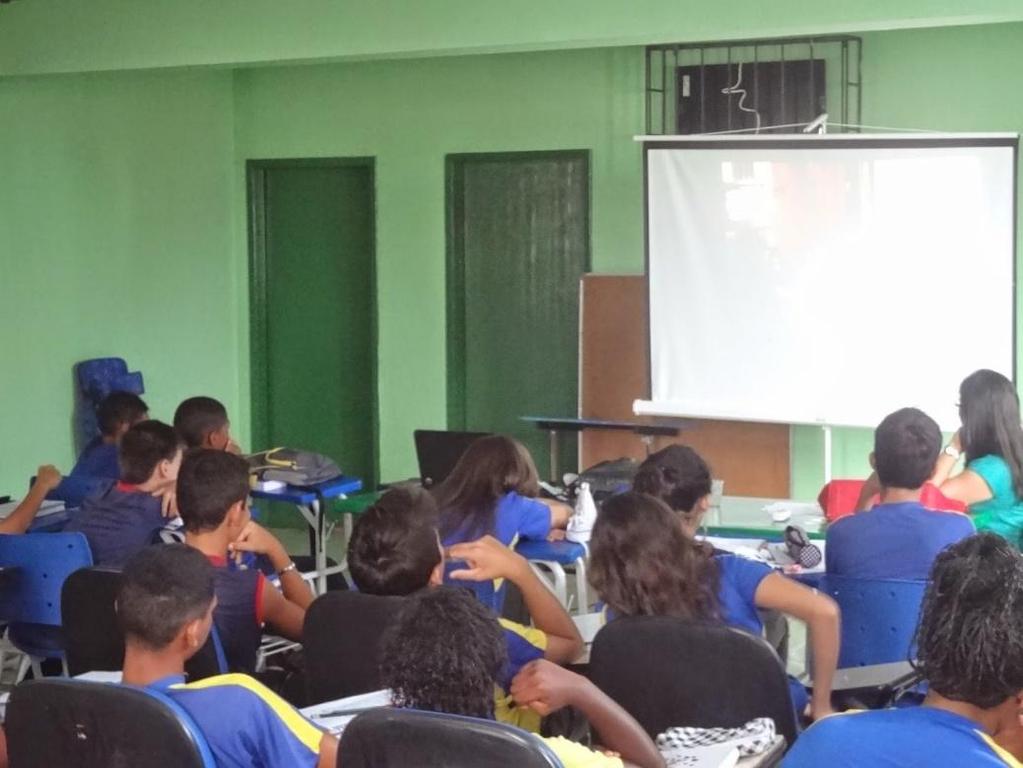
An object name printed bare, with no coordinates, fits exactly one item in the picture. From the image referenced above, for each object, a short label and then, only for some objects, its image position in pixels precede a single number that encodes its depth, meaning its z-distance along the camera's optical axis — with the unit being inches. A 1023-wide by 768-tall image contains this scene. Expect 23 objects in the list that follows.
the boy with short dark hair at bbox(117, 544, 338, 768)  93.0
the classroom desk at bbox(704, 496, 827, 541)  175.5
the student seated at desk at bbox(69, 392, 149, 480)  209.2
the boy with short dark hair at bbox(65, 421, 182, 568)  164.6
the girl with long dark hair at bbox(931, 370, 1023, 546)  165.5
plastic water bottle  177.6
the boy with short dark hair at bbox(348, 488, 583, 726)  114.7
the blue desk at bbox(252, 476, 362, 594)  207.9
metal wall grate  257.6
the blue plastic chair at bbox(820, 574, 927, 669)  130.6
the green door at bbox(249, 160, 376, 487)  311.1
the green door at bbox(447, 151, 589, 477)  287.1
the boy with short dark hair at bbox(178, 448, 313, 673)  134.5
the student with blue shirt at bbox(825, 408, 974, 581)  135.0
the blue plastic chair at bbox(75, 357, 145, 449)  272.2
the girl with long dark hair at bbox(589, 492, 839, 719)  113.9
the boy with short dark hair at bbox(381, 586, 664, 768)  85.1
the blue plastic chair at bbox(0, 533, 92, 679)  159.8
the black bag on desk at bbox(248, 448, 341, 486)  212.3
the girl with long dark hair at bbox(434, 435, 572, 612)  158.2
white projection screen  238.1
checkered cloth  100.9
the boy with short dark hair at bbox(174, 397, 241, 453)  206.8
